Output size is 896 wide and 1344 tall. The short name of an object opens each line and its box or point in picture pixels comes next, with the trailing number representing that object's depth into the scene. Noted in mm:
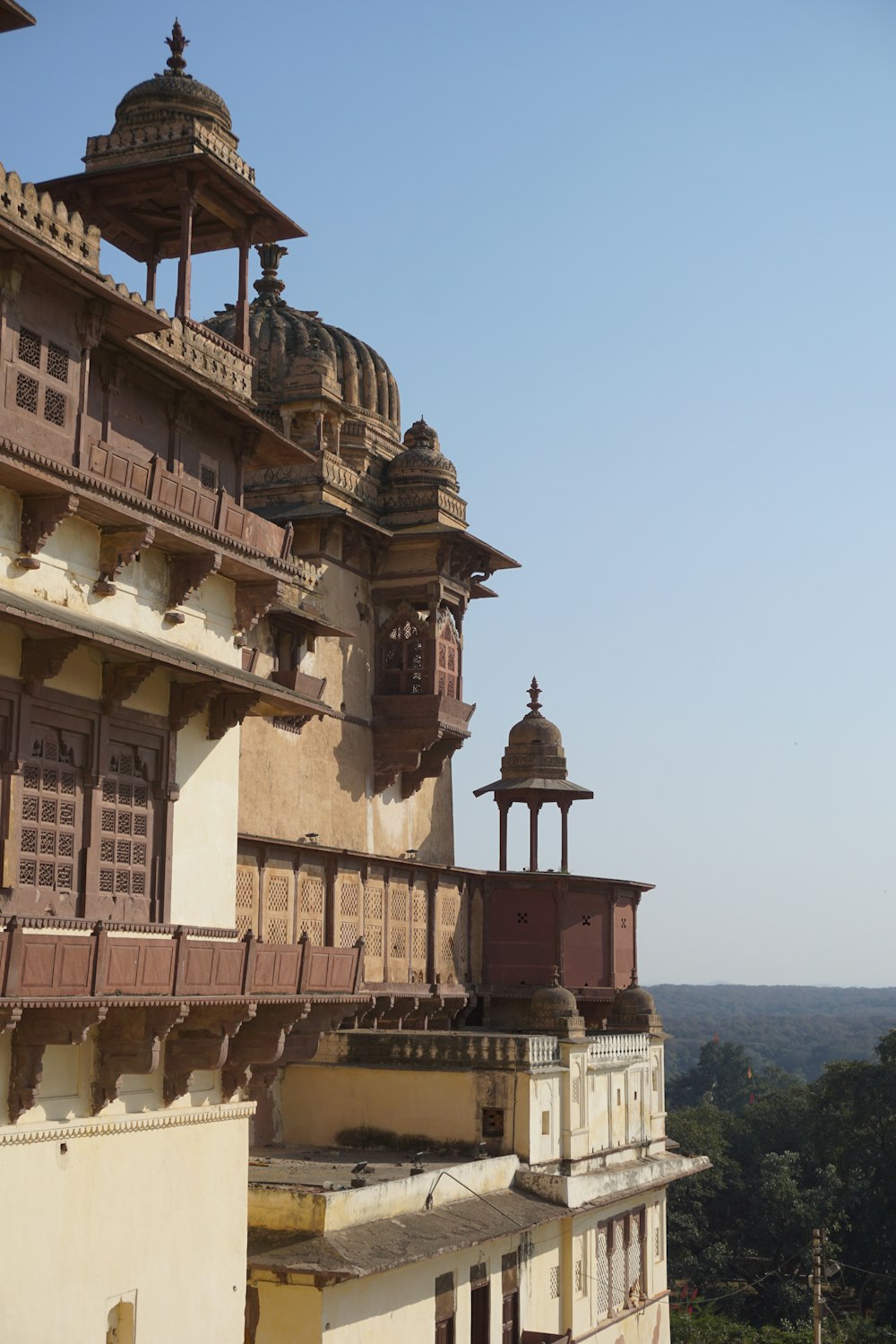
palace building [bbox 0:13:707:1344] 15109
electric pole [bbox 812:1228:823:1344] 33375
